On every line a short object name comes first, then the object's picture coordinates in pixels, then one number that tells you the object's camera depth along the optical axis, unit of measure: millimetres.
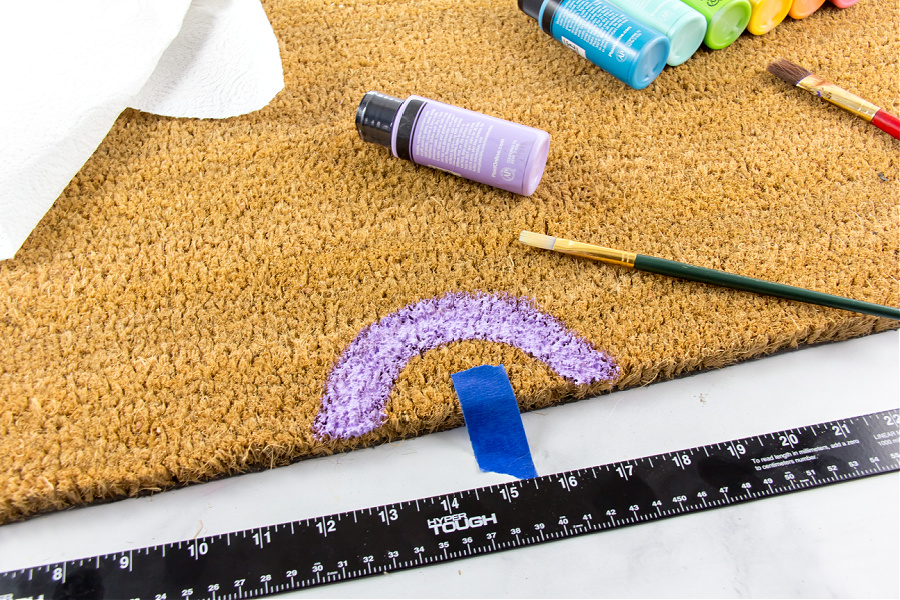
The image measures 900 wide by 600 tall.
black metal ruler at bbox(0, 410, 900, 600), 350
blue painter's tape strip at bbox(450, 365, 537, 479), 376
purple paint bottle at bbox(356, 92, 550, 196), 406
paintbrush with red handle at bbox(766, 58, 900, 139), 443
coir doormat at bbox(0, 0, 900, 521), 377
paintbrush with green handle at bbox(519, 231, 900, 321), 388
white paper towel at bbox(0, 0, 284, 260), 411
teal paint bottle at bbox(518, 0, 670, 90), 438
